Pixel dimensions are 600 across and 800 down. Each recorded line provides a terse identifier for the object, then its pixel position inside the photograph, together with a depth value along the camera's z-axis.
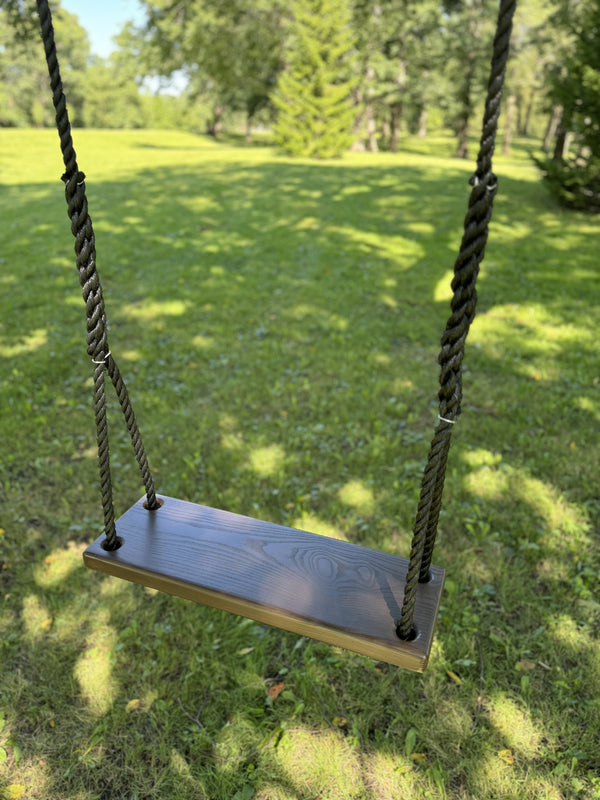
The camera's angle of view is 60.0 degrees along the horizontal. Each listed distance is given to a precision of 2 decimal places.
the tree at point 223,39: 23.31
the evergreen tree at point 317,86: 18.50
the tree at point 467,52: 23.02
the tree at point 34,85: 44.56
